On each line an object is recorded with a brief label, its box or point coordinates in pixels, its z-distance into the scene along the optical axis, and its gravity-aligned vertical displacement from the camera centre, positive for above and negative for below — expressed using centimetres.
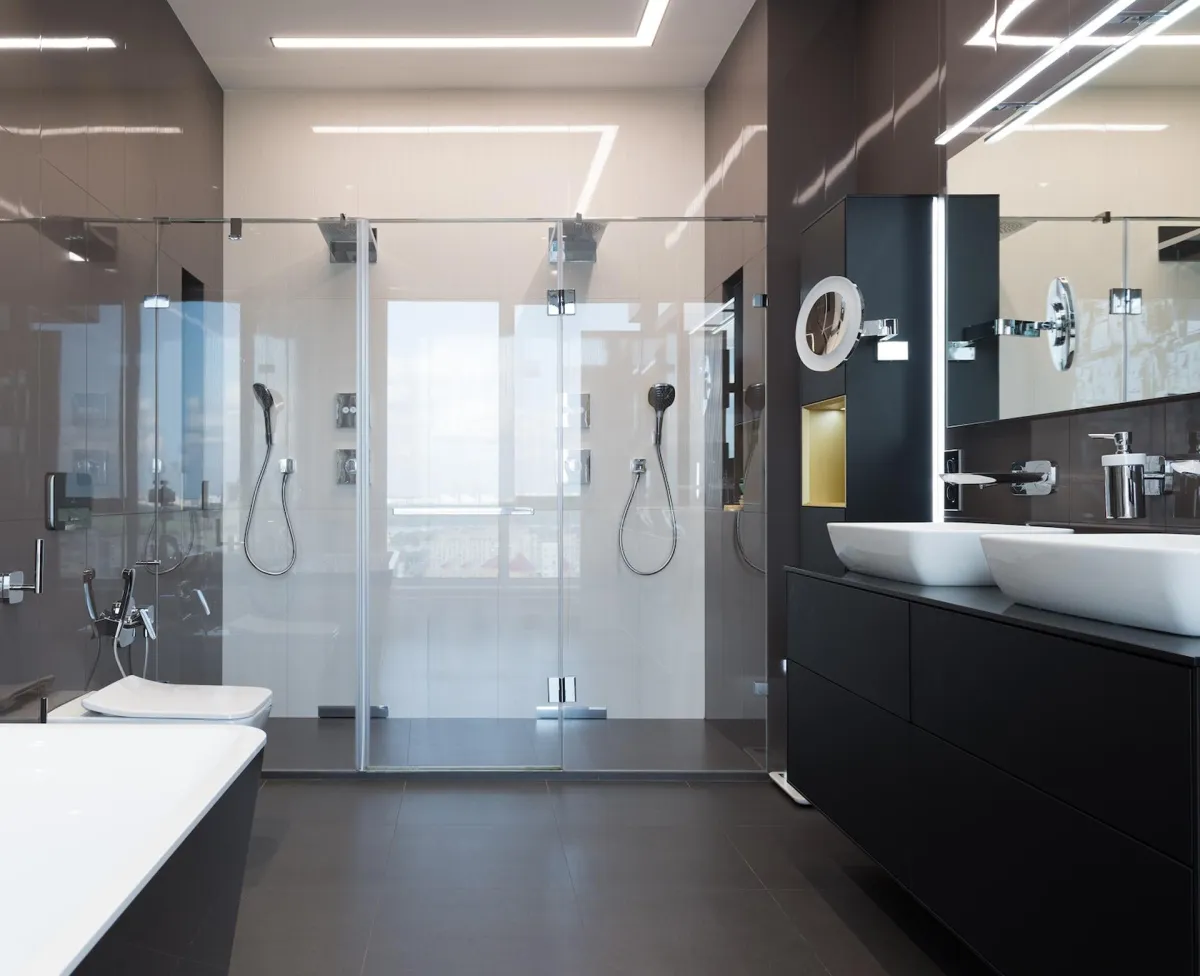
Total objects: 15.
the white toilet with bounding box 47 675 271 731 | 266 -64
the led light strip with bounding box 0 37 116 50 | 256 +138
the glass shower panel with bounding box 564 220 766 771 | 366 +0
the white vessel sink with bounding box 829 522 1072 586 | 215 -14
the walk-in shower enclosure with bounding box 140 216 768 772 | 359 +7
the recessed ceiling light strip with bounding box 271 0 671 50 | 404 +201
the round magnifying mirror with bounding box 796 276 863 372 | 301 +59
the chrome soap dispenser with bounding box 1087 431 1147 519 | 204 +3
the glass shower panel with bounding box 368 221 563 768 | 362 +0
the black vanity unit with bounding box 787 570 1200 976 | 133 -50
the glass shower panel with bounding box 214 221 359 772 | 356 +8
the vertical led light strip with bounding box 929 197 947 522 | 304 +49
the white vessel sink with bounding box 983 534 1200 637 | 139 -13
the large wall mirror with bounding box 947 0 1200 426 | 208 +67
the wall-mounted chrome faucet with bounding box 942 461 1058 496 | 249 +5
